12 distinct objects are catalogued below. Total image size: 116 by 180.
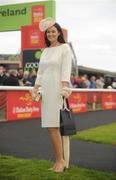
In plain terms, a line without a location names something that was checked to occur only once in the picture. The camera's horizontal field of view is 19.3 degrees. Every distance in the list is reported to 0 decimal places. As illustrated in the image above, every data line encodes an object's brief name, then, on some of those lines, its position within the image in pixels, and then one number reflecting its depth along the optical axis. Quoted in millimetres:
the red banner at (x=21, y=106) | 10717
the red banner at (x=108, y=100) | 15863
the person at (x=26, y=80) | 11856
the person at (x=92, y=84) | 15385
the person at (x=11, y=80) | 10961
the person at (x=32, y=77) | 12009
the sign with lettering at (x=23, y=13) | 20438
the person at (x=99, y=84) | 16022
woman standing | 4538
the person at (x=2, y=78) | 10966
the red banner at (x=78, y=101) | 13601
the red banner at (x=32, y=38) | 15953
